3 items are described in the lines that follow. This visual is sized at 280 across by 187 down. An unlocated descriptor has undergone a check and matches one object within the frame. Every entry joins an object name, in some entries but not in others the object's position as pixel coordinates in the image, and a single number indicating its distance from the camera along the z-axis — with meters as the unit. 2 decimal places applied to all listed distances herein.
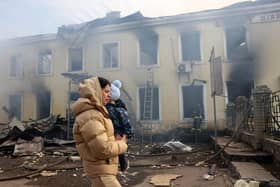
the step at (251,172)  3.12
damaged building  10.19
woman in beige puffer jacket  1.65
